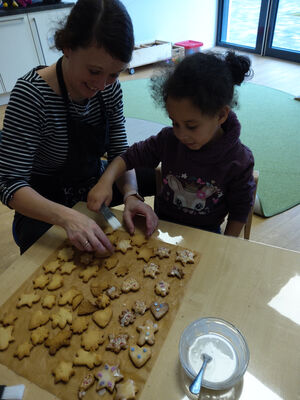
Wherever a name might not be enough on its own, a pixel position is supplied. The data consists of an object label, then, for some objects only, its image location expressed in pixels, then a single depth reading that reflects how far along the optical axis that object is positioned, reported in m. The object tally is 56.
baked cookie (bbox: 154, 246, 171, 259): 0.85
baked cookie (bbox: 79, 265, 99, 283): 0.81
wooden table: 0.60
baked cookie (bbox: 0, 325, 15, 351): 0.68
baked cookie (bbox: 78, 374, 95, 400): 0.60
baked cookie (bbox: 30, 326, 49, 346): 0.68
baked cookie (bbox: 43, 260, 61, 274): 0.83
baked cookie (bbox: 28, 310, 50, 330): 0.71
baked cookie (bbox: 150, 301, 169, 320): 0.71
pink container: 4.42
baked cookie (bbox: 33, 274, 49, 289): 0.79
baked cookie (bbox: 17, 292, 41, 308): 0.75
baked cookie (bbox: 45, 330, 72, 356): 0.67
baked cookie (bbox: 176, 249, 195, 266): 0.82
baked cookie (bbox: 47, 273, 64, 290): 0.79
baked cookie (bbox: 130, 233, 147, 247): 0.89
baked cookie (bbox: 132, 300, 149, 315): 0.73
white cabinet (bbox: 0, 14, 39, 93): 3.19
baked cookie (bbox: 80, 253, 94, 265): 0.85
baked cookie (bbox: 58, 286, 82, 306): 0.75
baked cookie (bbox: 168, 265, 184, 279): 0.79
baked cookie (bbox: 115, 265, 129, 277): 0.81
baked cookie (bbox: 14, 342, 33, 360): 0.66
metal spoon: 0.56
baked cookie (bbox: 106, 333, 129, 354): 0.66
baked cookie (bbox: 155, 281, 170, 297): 0.76
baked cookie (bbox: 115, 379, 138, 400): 0.59
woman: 0.86
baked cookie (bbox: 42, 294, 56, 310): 0.75
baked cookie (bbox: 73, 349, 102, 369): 0.64
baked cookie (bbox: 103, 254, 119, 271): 0.84
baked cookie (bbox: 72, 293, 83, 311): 0.75
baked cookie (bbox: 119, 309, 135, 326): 0.71
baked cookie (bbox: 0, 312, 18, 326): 0.72
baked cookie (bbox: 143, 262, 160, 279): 0.80
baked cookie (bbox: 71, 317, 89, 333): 0.70
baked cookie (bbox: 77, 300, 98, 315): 0.73
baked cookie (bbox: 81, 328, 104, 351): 0.67
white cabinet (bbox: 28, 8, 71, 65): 3.31
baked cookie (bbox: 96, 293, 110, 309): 0.74
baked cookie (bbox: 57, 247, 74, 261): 0.86
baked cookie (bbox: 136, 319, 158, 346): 0.67
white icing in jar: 0.59
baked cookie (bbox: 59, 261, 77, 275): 0.83
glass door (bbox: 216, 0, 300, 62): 4.23
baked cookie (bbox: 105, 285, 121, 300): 0.76
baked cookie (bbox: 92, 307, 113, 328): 0.71
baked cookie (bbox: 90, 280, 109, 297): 0.77
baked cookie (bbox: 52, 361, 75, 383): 0.62
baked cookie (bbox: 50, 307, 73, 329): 0.71
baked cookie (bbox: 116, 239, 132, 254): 0.88
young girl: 0.90
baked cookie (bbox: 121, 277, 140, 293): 0.77
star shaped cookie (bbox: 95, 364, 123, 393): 0.61
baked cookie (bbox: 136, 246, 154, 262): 0.85
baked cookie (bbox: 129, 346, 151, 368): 0.64
